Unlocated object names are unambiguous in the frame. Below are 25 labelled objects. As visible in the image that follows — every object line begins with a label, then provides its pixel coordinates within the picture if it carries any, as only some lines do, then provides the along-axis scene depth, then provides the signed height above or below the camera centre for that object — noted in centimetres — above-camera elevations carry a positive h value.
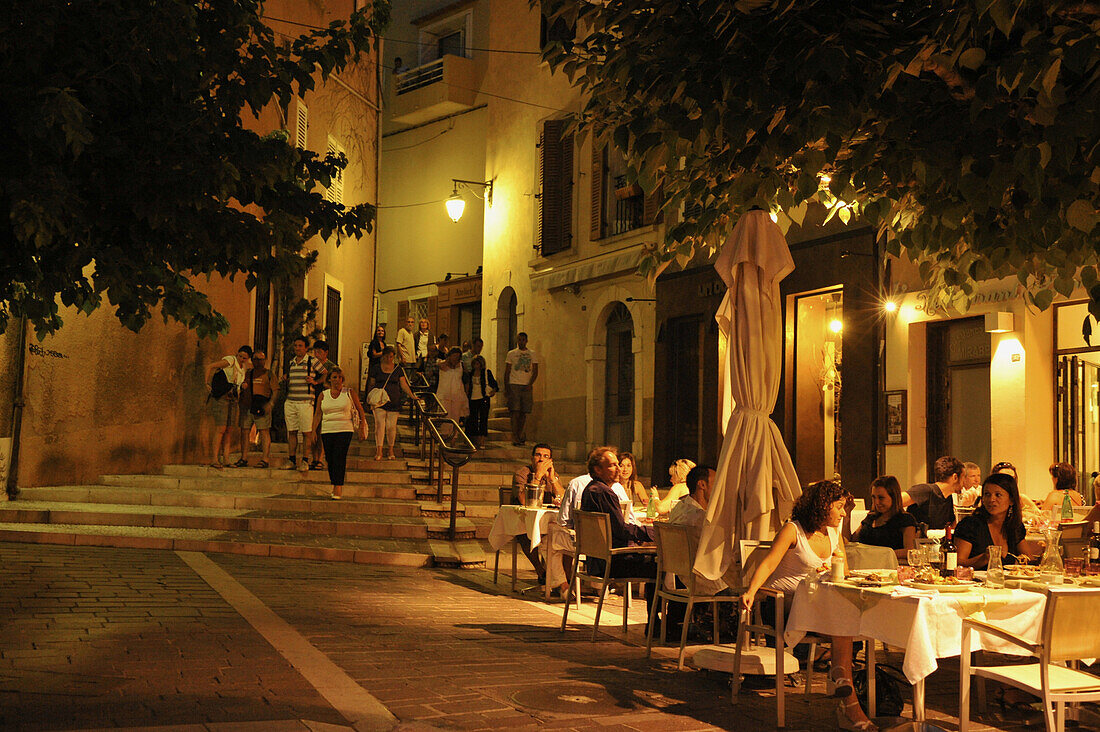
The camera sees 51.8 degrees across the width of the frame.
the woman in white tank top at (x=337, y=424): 1471 +29
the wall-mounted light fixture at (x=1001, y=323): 1316 +157
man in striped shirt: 1614 +68
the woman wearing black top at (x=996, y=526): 780 -47
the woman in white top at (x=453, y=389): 1916 +99
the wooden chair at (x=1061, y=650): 509 -86
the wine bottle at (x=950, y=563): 659 -61
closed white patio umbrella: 730 +25
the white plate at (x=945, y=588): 593 -69
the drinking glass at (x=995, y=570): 621 -62
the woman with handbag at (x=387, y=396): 1709 +76
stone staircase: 1261 -88
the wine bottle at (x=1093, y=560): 671 -62
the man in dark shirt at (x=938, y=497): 1075 -38
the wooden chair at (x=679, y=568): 763 -80
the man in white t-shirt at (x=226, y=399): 1631 +64
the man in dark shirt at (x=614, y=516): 911 -53
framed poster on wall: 1460 +51
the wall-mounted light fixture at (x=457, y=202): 2533 +548
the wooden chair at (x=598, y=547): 881 -76
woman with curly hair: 657 -53
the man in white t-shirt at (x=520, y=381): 2027 +121
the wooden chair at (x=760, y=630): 610 -102
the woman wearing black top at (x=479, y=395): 1986 +93
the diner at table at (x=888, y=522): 871 -52
